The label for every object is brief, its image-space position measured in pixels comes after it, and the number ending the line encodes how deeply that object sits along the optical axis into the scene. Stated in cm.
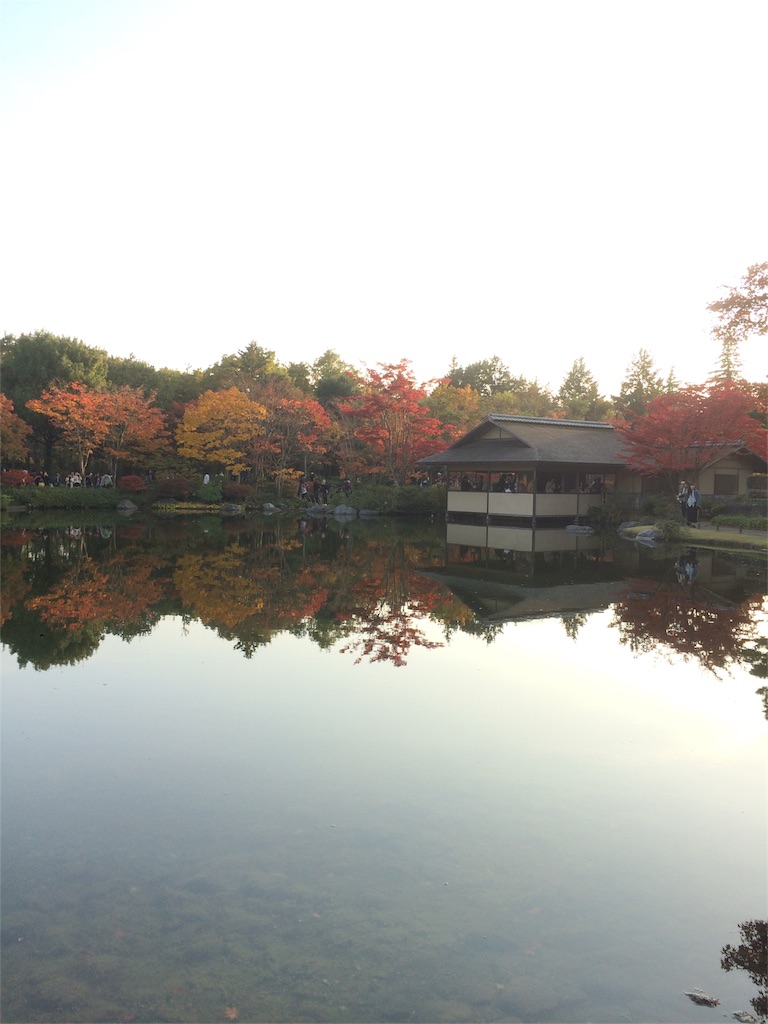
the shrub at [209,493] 3522
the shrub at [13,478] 3378
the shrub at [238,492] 3538
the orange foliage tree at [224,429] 3503
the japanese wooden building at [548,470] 2631
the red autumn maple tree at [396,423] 3241
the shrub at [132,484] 3578
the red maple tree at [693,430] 2266
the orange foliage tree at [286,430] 3562
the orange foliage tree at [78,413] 3372
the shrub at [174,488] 3522
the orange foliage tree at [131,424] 3525
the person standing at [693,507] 2369
